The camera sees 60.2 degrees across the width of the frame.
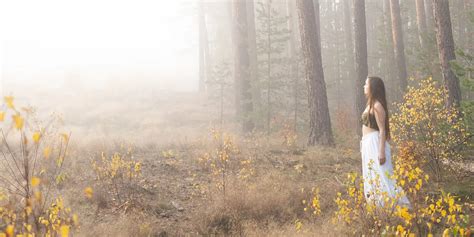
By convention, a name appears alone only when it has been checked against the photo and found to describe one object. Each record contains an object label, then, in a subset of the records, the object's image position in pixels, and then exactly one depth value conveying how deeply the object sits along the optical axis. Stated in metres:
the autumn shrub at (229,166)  7.46
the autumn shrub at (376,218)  3.46
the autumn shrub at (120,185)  6.33
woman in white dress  6.11
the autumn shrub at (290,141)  10.89
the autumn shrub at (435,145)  6.97
